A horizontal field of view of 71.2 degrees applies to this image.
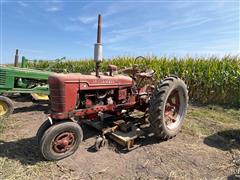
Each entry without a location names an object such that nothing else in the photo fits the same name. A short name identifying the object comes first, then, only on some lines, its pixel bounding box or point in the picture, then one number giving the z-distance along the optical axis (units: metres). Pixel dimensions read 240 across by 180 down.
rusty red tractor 2.45
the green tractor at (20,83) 4.14
